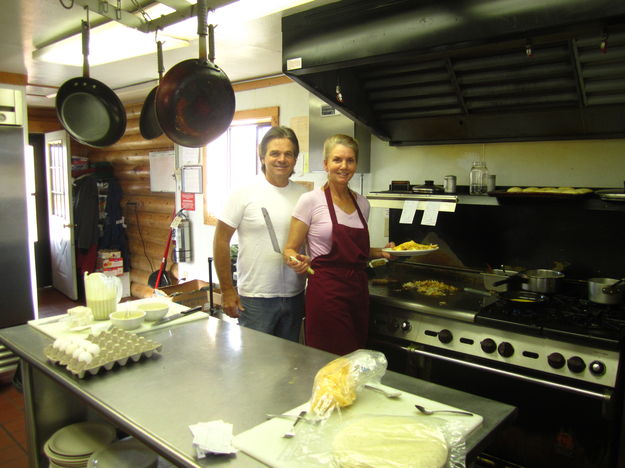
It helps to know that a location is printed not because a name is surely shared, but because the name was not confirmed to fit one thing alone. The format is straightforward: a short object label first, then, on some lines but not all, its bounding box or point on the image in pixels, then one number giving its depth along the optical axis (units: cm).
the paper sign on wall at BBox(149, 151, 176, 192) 518
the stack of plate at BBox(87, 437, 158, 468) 162
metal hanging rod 179
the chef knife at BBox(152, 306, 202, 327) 199
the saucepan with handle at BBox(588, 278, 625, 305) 217
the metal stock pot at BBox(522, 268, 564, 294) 237
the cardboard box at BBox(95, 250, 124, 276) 582
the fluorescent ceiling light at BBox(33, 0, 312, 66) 232
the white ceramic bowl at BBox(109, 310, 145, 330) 187
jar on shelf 276
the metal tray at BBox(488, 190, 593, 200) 219
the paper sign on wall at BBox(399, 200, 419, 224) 267
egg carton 148
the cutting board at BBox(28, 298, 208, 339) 183
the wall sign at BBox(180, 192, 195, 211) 495
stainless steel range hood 182
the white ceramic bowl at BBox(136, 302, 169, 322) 198
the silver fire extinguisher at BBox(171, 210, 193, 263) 495
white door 574
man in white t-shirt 239
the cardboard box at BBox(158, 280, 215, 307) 377
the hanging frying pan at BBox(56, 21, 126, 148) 205
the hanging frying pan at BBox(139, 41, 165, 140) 236
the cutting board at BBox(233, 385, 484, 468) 106
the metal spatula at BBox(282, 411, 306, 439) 112
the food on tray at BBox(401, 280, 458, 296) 255
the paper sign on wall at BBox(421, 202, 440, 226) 258
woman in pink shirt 229
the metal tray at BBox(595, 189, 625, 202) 204
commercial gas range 192
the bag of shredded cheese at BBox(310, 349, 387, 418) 121
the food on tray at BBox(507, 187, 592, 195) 222
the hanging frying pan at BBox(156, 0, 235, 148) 179
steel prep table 120
